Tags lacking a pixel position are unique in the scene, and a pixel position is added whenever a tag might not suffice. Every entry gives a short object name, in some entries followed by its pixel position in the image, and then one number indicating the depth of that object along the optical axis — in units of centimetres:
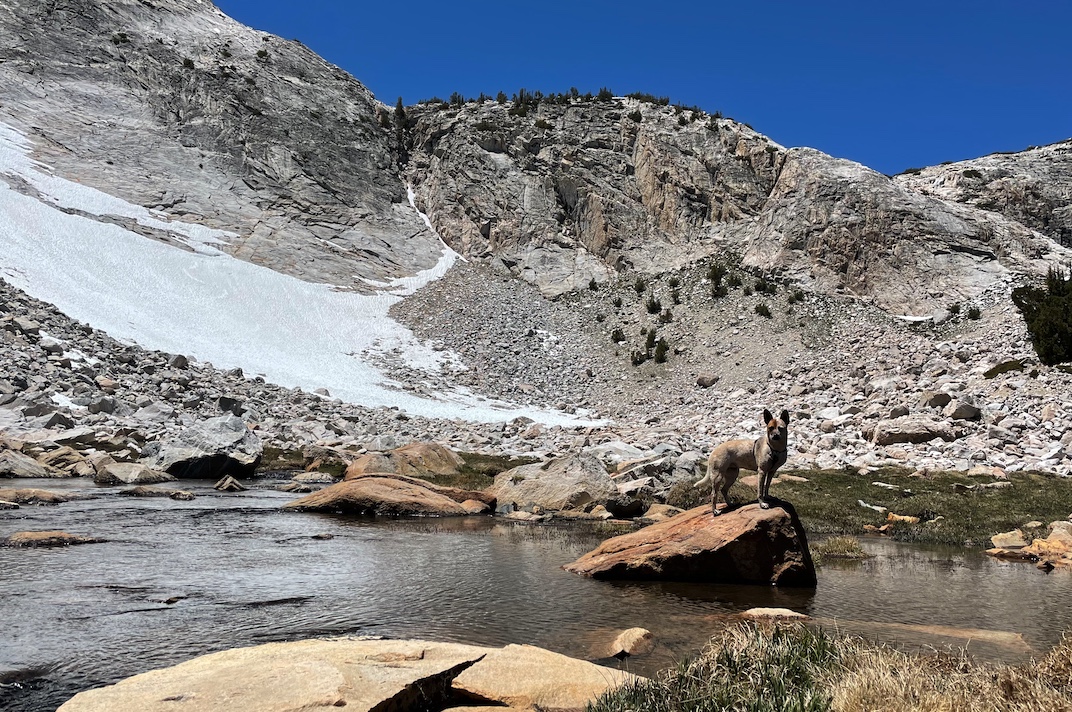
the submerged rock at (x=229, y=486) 2208
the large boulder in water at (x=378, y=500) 1847
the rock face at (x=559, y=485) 1903
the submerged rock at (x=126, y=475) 2205
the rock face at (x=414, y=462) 2286
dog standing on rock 1063
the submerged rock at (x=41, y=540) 1206
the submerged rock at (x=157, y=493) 1982
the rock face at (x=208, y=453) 2508
